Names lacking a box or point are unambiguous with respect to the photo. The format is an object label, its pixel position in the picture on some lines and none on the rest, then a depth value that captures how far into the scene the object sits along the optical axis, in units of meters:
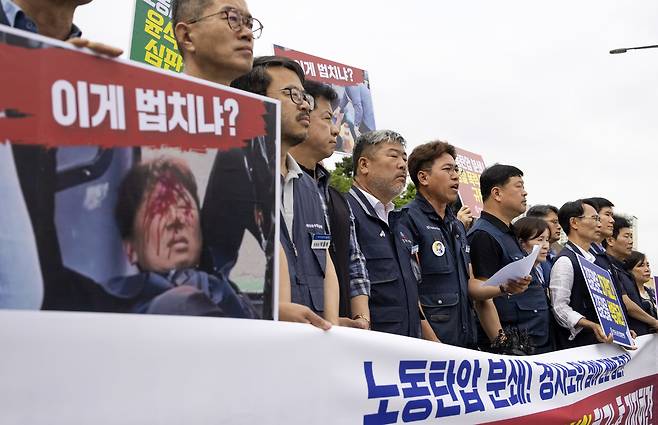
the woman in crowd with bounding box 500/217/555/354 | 4.90
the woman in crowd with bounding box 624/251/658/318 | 7.87
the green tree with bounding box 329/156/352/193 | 37.12
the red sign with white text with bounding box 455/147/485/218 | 8.11
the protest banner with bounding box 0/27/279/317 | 1.62
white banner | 1.62
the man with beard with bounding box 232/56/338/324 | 3.02
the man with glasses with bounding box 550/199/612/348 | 5.08
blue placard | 5.07
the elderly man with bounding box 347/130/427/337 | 3.87
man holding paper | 4.80
